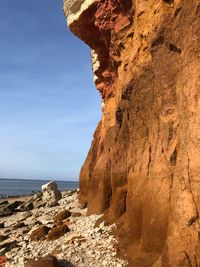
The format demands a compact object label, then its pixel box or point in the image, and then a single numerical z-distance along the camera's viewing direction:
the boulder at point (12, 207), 19.78
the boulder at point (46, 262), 7.09
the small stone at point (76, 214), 11.93
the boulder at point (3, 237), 11.05
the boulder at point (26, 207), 19.04
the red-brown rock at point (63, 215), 12.09
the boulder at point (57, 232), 9.48
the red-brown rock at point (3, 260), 8.44
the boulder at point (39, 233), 10.03
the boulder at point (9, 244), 9.68
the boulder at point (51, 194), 18.63
